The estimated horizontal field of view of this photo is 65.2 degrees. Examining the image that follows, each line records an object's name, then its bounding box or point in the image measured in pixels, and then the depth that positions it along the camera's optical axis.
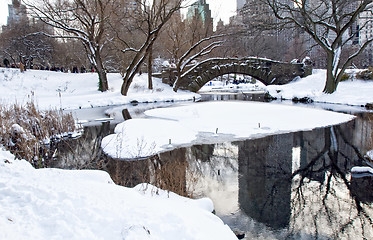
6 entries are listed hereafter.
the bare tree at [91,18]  20.84
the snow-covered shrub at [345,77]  25.00
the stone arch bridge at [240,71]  29.09
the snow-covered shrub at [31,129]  7.46
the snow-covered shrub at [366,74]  23.21
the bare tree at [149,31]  21.42
